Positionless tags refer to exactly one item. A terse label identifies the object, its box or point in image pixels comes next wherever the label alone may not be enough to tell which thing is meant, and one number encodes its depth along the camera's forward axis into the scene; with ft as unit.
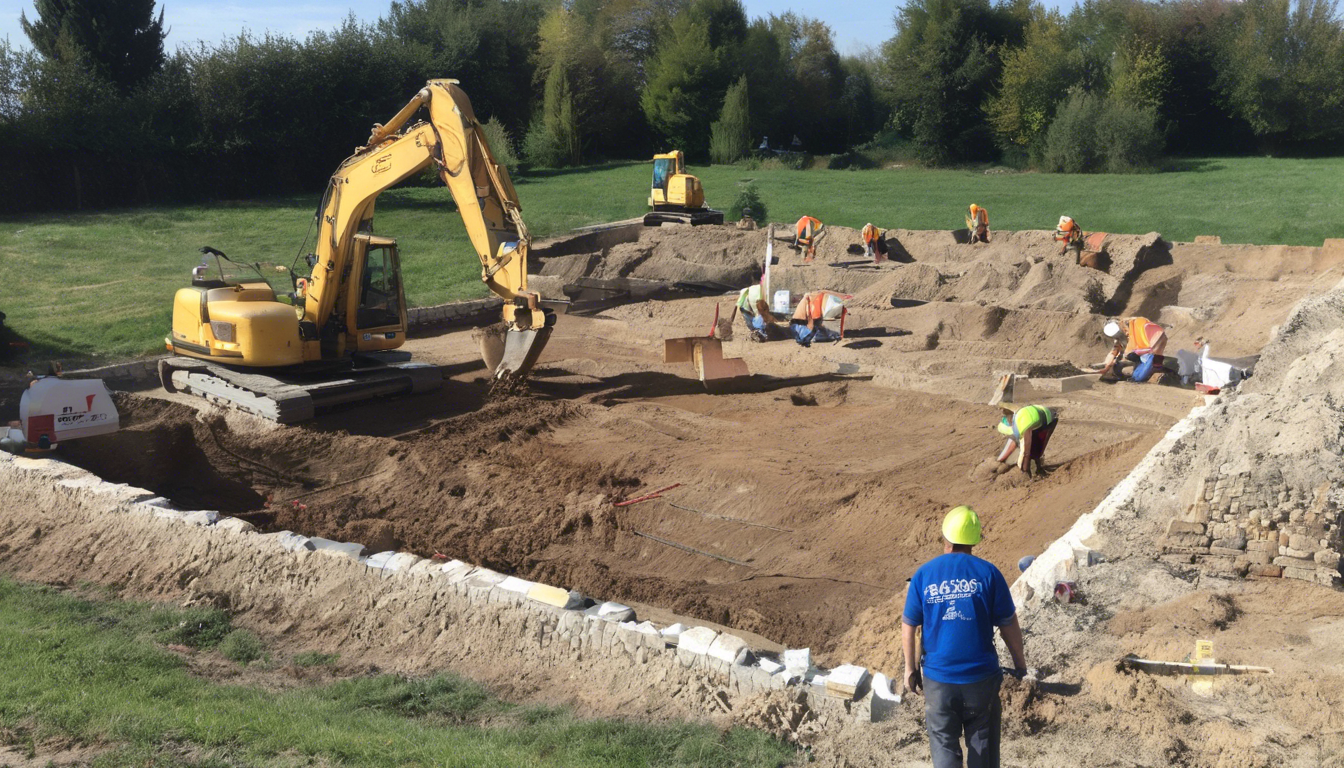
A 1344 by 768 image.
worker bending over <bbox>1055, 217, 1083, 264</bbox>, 69.97
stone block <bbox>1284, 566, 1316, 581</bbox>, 22.53
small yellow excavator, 93.91
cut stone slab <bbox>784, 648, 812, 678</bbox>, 18.97
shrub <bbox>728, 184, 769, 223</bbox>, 107.14
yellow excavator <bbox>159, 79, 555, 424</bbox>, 41.81
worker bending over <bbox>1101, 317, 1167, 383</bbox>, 47.37
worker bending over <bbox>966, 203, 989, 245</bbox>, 79.10
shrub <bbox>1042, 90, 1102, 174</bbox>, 140.46
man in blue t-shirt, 14.17
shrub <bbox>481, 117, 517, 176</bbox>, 124.91
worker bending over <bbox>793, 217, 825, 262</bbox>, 80.48
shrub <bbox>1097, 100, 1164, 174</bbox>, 135.64
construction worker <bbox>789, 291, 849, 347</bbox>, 56.18
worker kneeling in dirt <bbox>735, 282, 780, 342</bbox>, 58.34
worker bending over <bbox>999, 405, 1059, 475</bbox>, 32.28
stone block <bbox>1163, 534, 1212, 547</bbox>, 23.73
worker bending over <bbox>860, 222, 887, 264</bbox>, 77.41
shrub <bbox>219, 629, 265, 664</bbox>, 22.24
